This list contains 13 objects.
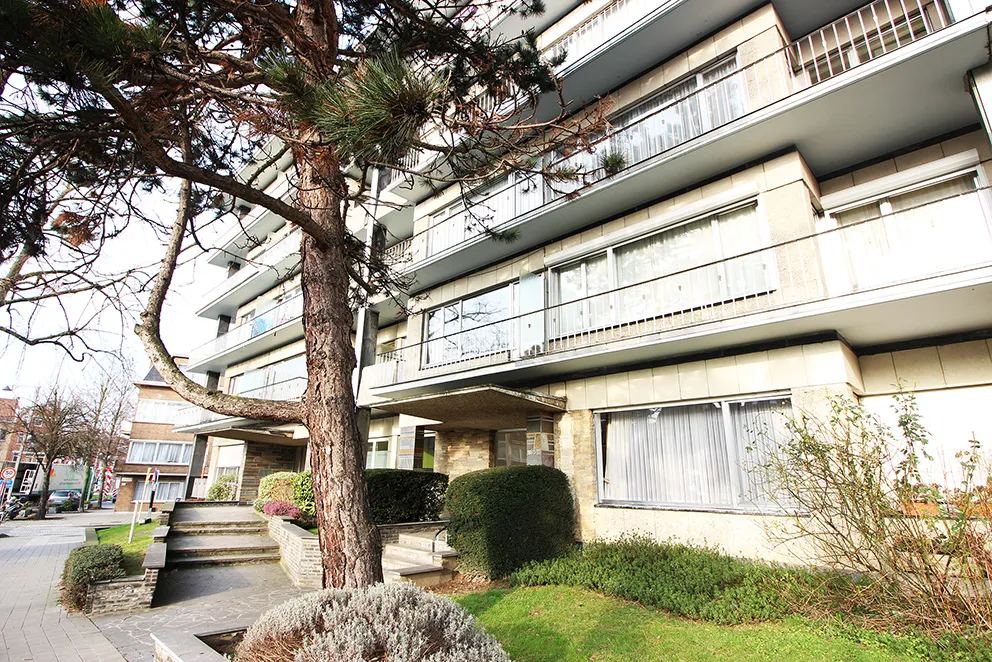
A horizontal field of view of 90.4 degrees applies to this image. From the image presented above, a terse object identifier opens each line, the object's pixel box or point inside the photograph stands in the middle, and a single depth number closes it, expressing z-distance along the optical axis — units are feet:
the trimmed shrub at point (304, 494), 41.55
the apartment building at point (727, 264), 22.39
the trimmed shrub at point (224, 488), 66.49
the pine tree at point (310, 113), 9.59
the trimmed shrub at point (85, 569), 23.17
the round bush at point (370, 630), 9.25
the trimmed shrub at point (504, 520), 25.23
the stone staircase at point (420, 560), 25.05
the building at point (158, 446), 114.62
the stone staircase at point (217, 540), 32.01
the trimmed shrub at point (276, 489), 46.83
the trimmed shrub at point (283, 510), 39.04
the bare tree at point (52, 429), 84.17
